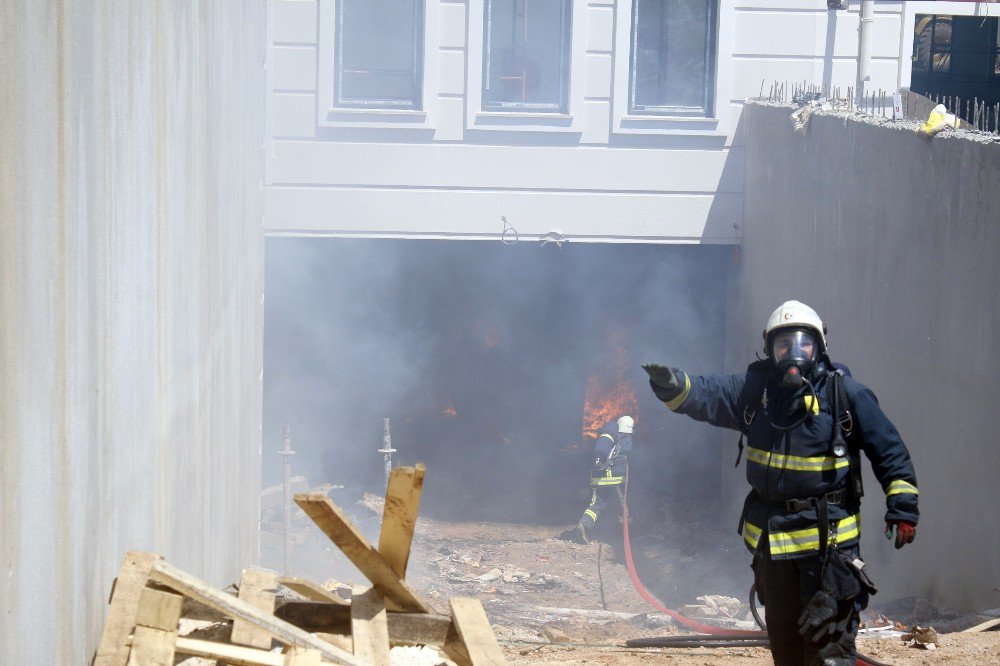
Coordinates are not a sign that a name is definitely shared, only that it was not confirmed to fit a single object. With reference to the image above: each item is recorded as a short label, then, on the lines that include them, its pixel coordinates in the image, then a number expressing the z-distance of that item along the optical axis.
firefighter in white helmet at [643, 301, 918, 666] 8.62
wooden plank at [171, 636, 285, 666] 6.16
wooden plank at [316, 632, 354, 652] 7.40
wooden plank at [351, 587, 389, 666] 6.95
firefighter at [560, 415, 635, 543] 23.94
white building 22.48
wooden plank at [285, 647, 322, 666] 6.16
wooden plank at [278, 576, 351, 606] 8.28
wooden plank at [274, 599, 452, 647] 7.63
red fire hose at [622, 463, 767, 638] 13.11
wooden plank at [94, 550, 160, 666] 6.15
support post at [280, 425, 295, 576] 19.44
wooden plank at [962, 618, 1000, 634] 10.84
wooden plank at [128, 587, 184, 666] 6.13
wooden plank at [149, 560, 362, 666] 6.23
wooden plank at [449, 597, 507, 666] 7.20
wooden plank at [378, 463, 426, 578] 7.35
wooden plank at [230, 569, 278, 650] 6.51
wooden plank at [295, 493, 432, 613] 7.10
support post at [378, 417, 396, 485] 22.78
